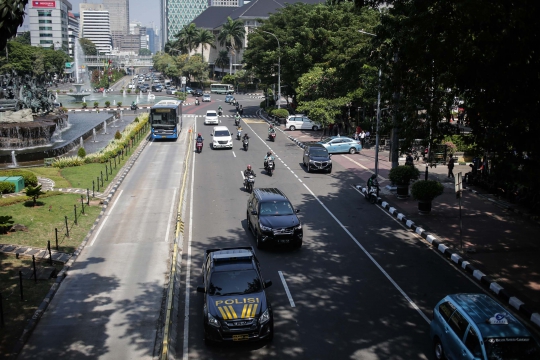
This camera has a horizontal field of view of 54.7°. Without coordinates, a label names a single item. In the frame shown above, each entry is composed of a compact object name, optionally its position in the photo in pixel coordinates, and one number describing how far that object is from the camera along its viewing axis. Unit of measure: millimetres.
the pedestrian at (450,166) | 29370
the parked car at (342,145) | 38938
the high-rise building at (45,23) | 193750
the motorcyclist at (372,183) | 24953
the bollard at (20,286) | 13373
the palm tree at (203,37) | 126312
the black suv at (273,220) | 17266
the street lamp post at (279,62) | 55875
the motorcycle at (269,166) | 30614
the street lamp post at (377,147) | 27184
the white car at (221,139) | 39938
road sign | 18047
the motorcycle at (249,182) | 26203
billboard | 193750
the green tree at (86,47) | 192250
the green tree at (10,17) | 9891
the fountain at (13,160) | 33919
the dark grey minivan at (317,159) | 31609
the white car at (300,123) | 52656
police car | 10984
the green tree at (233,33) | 112250
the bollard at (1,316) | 12010
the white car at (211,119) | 54969
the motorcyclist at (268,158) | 30750
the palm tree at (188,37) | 126125
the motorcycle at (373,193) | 24750
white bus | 109662
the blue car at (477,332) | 9219
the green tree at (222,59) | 127469
